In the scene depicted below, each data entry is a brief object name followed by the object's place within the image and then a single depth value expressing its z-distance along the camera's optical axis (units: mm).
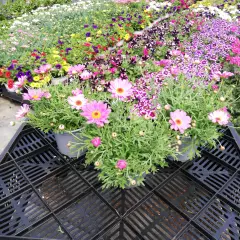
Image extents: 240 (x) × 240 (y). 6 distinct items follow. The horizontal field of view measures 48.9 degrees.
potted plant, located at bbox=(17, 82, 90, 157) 1251
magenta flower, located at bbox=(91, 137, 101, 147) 1029
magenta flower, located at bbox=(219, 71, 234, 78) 1289
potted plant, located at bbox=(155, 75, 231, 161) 1119
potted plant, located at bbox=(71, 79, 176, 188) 1050
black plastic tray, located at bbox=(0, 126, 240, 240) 986
